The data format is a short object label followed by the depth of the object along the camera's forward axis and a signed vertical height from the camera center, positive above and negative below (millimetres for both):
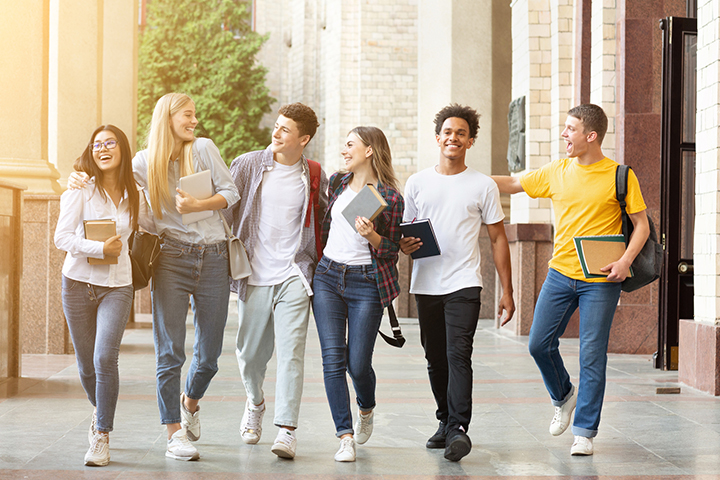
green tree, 40906 +8037
